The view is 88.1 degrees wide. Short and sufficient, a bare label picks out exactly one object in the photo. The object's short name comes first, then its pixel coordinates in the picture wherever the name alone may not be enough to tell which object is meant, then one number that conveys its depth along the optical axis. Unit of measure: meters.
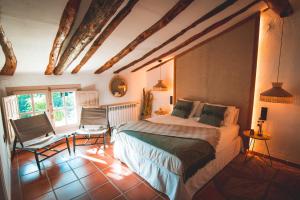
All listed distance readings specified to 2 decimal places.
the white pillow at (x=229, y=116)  3.07
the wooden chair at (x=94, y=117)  3.69
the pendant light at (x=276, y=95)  2.33
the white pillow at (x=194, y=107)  3.73
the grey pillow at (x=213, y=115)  3.01
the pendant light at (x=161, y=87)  4.36
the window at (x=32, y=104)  3.43
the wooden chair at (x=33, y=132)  2.68
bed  1.91
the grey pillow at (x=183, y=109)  3.66
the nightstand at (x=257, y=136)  2.67
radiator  4.52
